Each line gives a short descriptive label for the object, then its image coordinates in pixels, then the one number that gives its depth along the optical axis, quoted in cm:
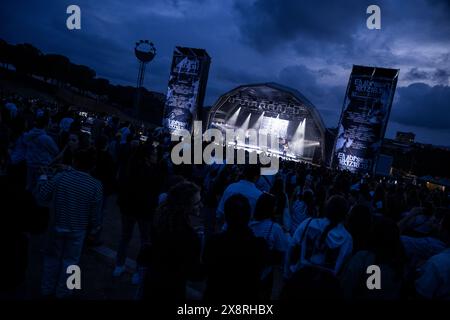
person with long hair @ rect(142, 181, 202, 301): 228
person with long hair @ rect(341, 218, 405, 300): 235
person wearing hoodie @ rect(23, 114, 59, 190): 563
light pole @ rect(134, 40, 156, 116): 2188
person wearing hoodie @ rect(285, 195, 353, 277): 271
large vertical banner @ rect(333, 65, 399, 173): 1903
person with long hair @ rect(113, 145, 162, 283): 416
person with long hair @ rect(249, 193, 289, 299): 292
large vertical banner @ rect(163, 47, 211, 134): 2541
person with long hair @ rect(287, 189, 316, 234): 554
